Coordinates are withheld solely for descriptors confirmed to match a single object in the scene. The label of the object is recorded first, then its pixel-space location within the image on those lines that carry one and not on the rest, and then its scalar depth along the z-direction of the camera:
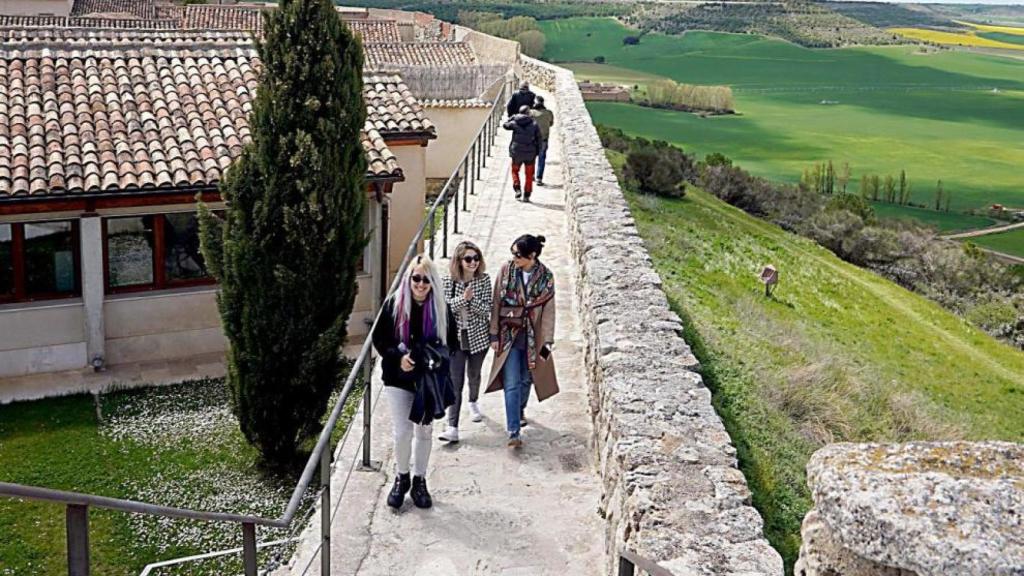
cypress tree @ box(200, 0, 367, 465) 10.72
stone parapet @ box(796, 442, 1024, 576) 2.71
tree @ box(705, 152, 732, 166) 42.45
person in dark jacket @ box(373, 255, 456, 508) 6.67
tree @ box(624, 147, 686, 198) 27.41
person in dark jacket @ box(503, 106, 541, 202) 15.53
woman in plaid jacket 7.60
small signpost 20.22
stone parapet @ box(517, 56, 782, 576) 4.86
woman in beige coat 7.77
